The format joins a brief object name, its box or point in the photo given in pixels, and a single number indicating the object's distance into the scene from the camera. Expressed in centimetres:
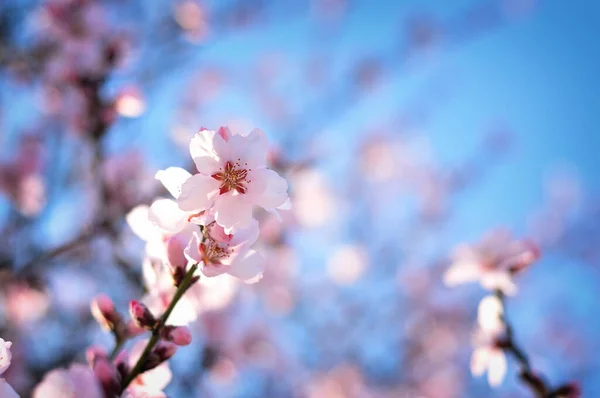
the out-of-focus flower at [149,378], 40
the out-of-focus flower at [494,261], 48
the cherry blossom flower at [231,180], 39
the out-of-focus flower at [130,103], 55
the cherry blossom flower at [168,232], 40
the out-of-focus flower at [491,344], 47
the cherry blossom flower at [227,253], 39
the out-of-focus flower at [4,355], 38
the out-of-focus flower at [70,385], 38
